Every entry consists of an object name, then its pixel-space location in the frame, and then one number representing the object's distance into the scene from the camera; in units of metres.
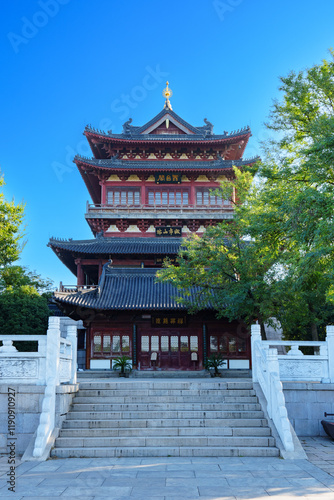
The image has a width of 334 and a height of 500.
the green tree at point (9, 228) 22.69
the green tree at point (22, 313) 23.03
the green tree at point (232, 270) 15.69
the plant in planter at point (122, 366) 19.39
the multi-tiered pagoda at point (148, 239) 21.80
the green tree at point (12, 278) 24.41
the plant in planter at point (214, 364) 19.88
